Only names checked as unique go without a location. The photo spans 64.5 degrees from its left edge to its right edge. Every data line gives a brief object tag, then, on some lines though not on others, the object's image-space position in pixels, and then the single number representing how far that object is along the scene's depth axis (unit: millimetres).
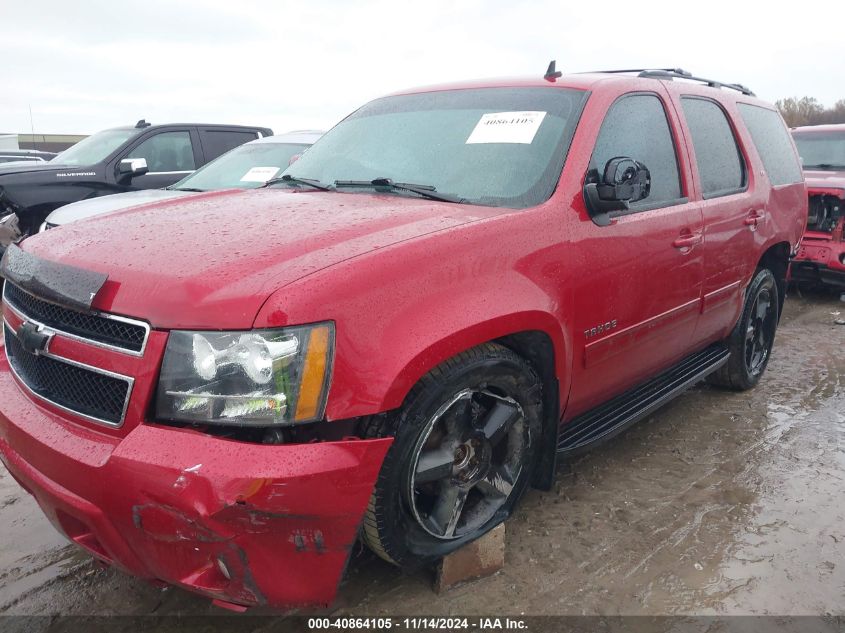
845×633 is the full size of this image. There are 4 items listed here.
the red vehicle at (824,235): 6598
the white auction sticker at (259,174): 5707
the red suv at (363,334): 1727
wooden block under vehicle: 2324
